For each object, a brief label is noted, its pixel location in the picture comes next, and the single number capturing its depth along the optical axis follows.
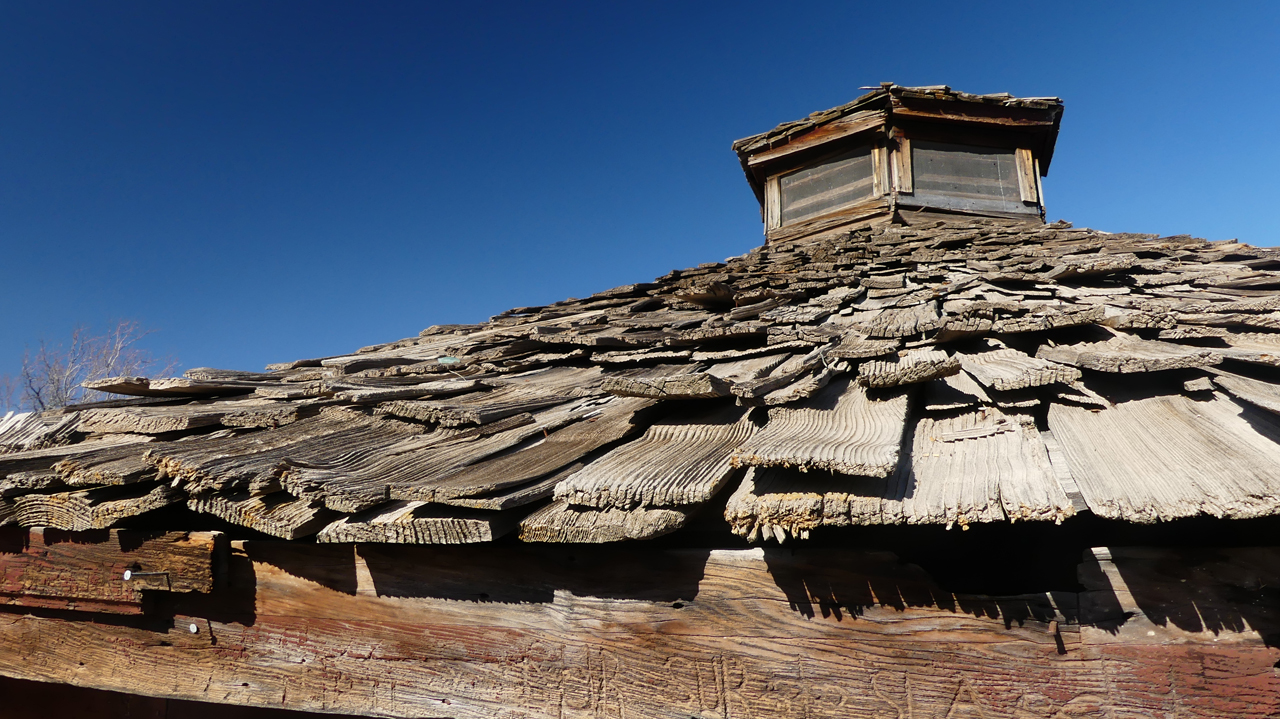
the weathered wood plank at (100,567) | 2.29
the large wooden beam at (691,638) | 1.51
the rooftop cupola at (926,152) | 5.93
